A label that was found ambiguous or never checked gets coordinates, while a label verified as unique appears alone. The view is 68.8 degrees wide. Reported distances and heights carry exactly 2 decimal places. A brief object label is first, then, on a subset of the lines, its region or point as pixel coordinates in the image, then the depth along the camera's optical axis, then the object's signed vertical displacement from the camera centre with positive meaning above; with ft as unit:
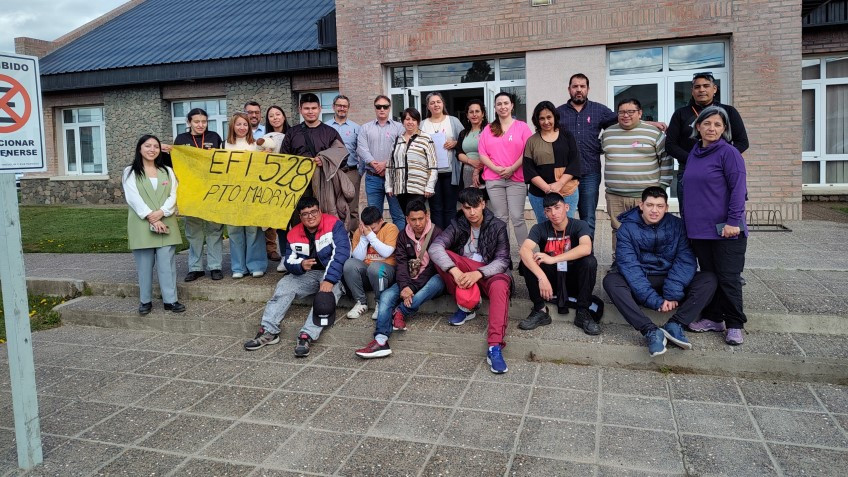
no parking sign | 11.82 +1.65
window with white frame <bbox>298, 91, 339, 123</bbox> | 52.49 +7.43
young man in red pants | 18.86 -2.23
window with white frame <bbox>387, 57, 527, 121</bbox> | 40.19 +6.88
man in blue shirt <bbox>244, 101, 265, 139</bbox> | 26.61 +3.29
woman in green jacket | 21.71 -0.79
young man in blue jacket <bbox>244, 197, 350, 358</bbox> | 20.01 -2.49
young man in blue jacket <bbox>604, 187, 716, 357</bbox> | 17.24 -2.73
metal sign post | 11.94 -0.38
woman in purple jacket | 16.78 -0.94
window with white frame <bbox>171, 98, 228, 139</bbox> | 56.85 +7.68
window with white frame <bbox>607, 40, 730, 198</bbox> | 36.50 +6.38
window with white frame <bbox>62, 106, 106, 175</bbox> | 61.72 +5.87
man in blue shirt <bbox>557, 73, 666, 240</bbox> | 21.80 +1.81
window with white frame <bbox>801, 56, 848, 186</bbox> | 43.45 +3.77
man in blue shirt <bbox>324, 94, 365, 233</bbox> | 25.11 +2.02
